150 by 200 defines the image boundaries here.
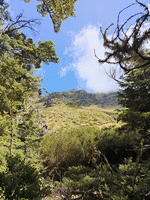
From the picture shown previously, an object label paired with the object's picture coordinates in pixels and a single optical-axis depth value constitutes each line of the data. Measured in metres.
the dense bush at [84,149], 5.15
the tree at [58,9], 3.64
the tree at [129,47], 2.27
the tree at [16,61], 3.59
